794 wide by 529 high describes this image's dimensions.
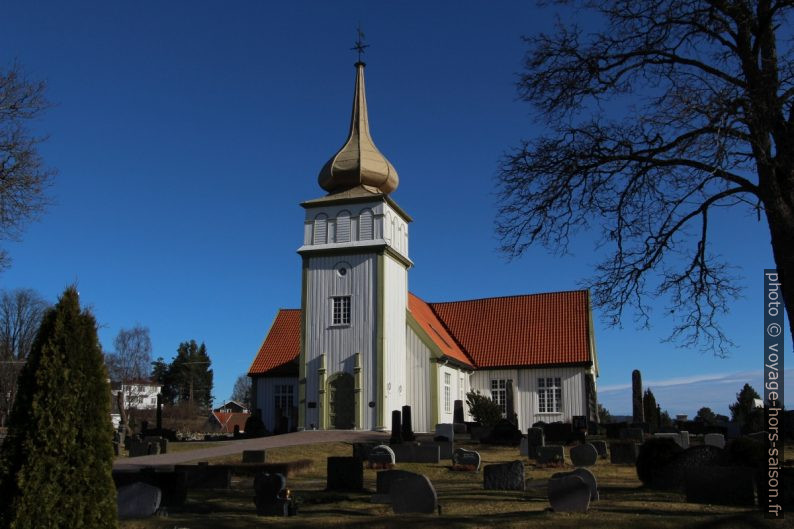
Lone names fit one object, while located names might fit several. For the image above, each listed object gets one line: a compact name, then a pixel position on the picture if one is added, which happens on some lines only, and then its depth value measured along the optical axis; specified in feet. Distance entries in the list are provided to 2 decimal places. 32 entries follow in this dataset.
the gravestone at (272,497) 38.29
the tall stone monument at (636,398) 100.42
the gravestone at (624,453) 66.13
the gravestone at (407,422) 86.99
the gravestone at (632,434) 86.56
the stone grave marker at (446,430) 81.37
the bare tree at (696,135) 35.47
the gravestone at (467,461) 59.88
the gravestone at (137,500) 37.06
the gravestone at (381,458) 61.82
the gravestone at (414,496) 37.27
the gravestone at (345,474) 47.44
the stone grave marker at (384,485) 41.37
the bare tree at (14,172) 53.62
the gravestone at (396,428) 81.25
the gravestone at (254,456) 64.80
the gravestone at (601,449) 72.38
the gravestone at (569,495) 36.01
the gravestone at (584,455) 63.00
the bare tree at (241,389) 341.41
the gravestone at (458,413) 103.19
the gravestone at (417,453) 65.26
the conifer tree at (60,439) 24.00
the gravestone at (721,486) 38.17
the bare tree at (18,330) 190.60
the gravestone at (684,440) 72.68
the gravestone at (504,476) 46.21
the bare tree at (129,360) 224.33
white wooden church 104.73
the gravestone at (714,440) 69.67
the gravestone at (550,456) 63.16
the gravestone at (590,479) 40.45
